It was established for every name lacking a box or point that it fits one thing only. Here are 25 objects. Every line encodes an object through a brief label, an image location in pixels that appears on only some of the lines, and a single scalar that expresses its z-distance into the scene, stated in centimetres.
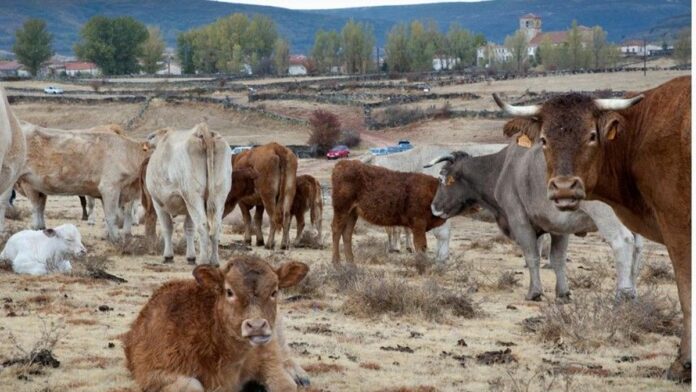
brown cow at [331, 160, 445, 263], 1784
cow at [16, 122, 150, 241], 2039
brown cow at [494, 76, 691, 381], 884
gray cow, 1373
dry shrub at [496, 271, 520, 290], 1543
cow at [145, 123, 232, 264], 1728
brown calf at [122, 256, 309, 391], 809
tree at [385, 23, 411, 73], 17712
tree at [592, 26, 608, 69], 16962
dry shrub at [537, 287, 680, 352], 1088
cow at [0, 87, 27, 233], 1265
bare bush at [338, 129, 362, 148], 7231
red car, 6428
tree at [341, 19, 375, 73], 18525
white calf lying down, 1514
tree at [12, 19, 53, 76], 17975
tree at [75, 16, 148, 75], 18312
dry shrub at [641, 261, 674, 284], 1672
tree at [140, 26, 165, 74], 18888
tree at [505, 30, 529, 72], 18938
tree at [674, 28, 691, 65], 12225
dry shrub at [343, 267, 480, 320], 1251
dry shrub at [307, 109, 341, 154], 6975
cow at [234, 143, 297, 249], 2202
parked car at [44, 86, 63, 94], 10596
